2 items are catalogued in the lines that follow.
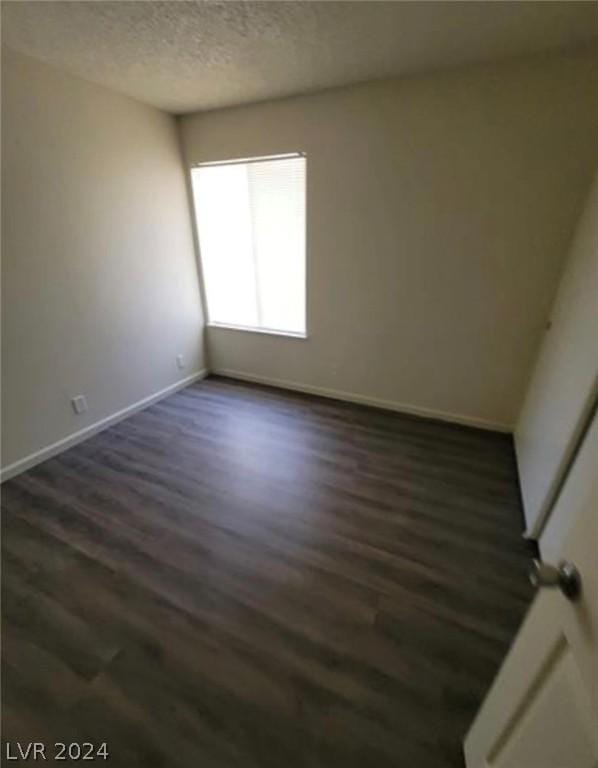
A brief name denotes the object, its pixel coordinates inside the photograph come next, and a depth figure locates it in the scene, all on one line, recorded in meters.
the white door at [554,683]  0.56
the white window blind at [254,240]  2.76
